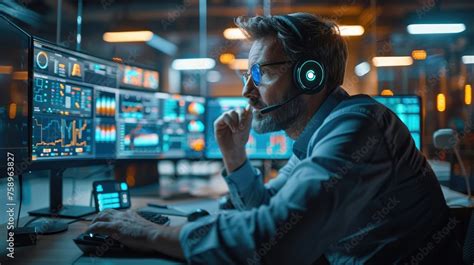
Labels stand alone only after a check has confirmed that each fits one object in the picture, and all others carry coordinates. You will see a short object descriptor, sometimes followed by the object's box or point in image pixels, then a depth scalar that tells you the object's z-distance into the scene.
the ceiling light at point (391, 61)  5.46
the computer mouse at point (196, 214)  1.25
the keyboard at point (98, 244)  0.89
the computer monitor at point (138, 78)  1.69
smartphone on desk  1.43
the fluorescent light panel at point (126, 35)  5.19
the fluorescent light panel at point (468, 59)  2.70
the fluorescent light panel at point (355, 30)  4.64
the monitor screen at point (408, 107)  1.83
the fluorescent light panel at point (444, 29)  2.55
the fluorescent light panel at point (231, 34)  5.08
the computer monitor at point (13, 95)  1.21
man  0.64
